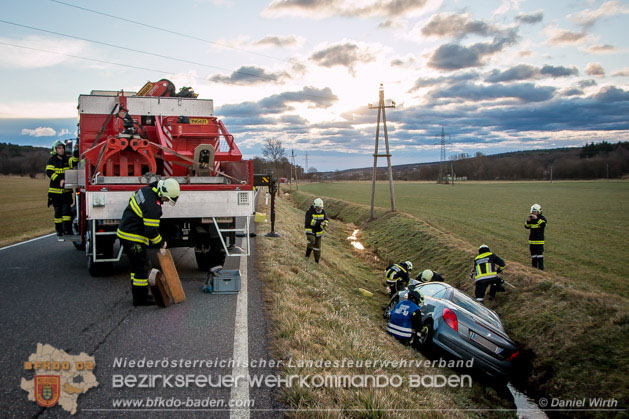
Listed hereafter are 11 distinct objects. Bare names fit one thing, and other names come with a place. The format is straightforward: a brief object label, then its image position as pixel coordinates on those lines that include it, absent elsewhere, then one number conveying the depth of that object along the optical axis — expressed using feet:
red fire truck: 21.79
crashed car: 22.72
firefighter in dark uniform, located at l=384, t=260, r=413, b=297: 34.50
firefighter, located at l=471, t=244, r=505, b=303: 32.19
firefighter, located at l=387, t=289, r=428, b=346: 24.41
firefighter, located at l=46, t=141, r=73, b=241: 29.30
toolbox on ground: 21.75
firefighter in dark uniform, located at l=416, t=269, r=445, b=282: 34.71
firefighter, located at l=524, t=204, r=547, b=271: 38.14
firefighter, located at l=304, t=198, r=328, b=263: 37.40
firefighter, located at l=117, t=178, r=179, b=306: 18.60
